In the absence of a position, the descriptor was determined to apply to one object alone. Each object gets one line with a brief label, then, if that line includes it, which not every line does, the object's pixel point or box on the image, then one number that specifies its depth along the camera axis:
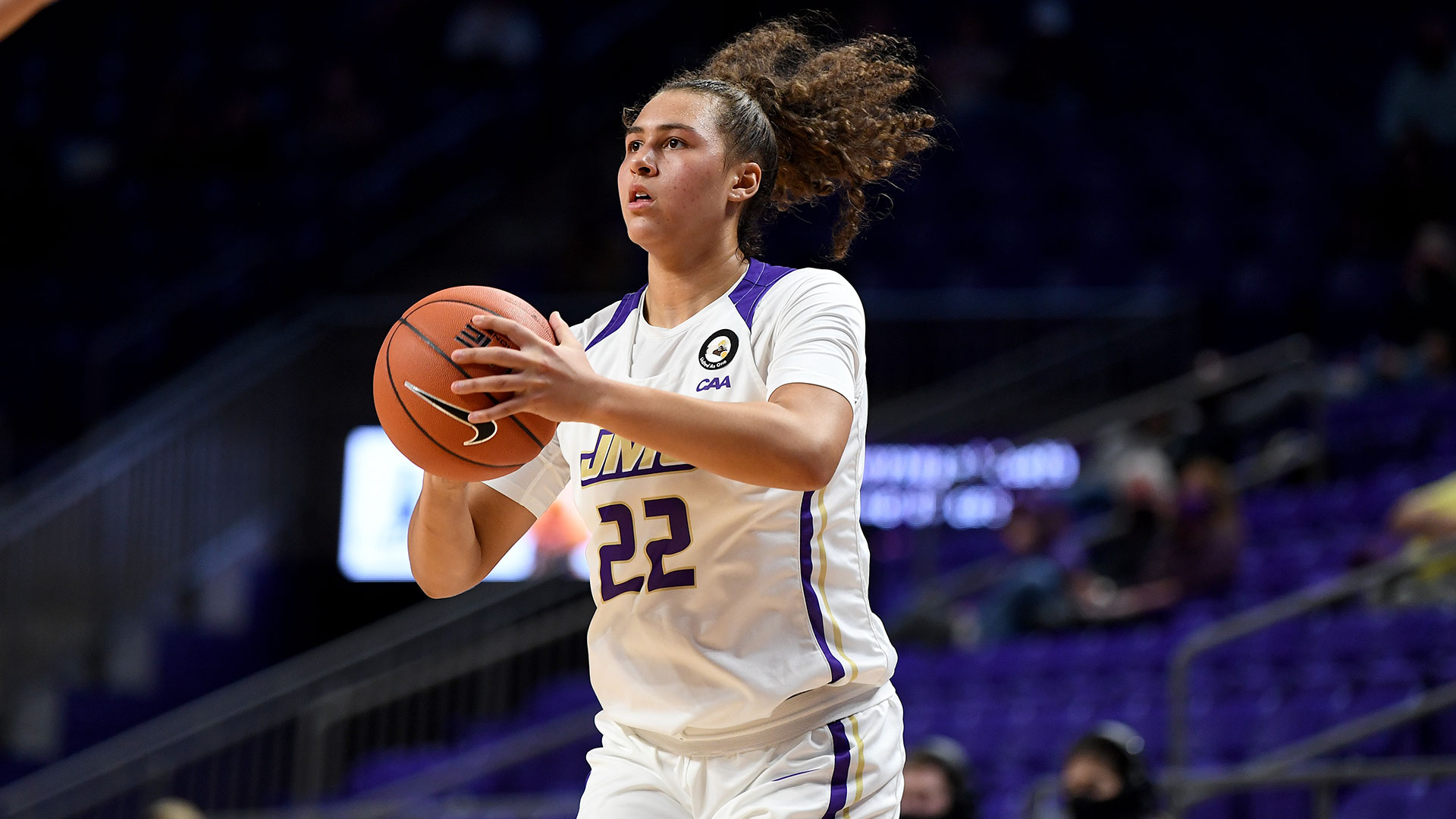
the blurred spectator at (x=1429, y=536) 16.23
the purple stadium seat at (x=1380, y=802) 12.27
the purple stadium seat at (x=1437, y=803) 11.88
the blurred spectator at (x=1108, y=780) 11.62
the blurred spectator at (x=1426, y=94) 24.42
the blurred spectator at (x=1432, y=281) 21.52
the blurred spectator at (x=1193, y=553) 18.95
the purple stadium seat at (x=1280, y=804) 13.43
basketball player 5.89
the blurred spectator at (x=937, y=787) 12.34
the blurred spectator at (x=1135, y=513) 20.23
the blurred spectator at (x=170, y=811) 14.45
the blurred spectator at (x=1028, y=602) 20.08
